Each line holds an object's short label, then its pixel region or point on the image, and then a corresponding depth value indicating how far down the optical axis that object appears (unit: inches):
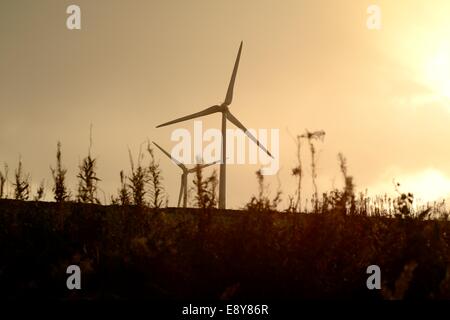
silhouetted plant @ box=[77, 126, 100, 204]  345.4
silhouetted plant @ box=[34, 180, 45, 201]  377.9
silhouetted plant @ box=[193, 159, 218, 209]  320.8
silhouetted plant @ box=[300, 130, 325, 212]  354.5
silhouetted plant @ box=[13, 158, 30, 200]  367.2
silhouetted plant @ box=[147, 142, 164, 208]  346.6
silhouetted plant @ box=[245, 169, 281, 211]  317.4
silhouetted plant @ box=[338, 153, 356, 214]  320.5
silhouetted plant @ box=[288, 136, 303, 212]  355.7
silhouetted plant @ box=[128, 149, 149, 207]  340.8
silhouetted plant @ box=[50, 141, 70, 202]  343.3
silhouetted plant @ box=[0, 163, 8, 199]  386.2
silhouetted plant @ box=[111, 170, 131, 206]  350.9
